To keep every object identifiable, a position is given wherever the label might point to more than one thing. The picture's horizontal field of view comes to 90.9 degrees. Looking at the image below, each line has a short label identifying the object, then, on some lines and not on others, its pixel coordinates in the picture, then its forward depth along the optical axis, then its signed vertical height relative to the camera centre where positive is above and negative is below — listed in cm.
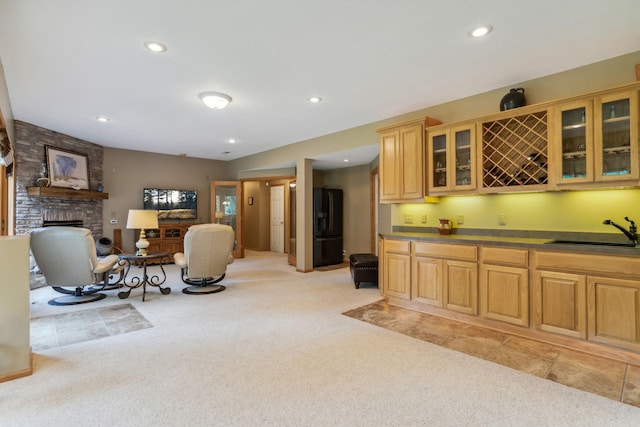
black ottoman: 505 -98
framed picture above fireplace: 564 +85
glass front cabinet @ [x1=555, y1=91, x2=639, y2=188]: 274 +63
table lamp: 468 -13
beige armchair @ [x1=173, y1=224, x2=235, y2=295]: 463 -63
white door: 975 -23
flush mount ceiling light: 388 +140
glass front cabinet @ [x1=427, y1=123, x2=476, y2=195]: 372 +62
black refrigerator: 681 -36
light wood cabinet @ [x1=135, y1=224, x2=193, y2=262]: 732 -61
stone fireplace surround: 511 +61
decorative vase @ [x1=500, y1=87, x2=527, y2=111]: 340 +118
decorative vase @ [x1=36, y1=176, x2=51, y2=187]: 529 +53
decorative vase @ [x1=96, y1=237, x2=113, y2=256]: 645 -70
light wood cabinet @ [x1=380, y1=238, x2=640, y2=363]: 261 -81
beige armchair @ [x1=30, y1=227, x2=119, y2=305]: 394 -58
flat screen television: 765 +24
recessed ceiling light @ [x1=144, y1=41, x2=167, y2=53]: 272 +146
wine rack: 327 +63
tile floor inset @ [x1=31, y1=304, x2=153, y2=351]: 308 -124
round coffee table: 449 -99
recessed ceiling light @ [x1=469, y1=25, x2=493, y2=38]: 251 +145
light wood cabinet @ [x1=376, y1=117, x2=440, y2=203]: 407 +65
